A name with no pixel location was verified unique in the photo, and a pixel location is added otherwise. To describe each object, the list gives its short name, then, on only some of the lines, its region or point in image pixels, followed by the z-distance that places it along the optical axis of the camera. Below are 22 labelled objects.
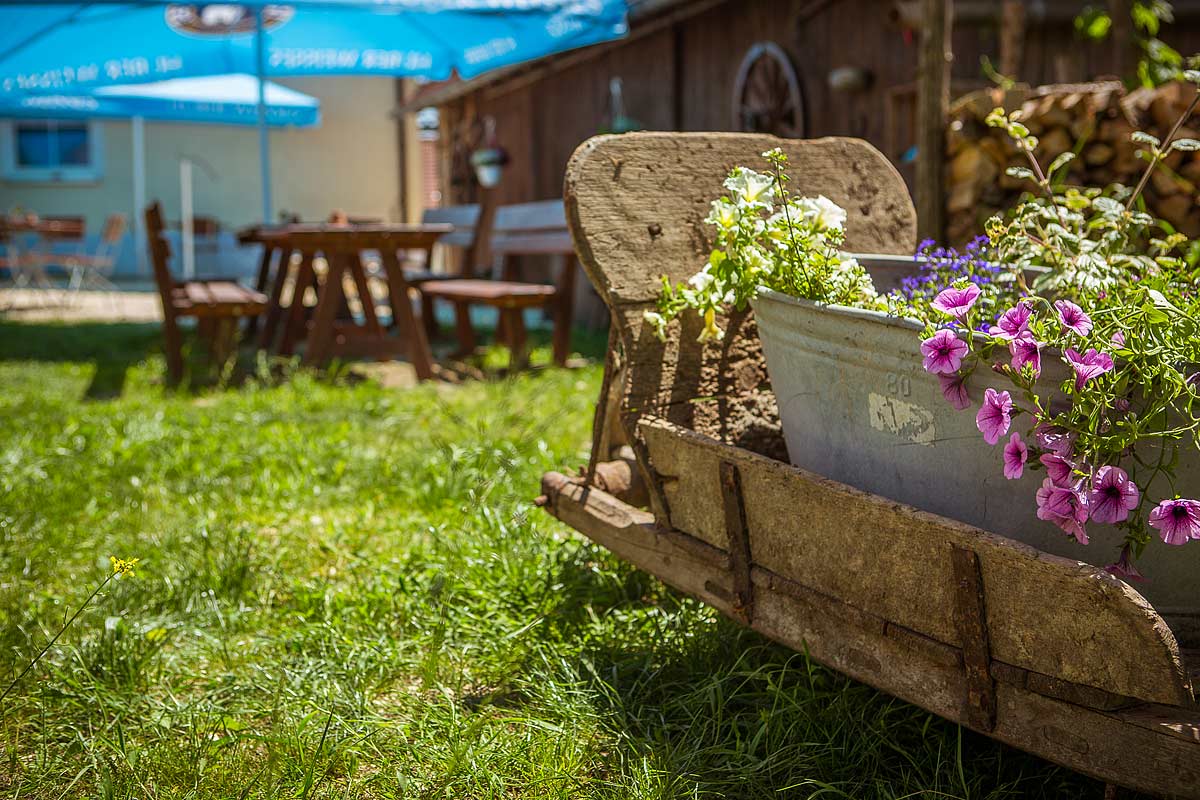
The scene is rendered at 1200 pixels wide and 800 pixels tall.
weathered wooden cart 1.27
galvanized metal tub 1.58
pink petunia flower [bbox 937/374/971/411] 1.51
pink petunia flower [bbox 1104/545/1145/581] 1.46
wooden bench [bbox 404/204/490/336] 7.18
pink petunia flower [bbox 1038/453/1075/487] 1.40
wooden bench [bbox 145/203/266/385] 5.27
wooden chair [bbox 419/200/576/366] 5.39
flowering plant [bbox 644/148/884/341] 1.88
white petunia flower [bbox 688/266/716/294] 2.04
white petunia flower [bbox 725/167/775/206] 1.98
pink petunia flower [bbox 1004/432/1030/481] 1.43
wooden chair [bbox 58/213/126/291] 11.01
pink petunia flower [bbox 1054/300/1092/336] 1.42
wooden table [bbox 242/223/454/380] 5.34
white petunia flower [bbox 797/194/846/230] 2.01
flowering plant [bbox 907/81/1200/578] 1.38
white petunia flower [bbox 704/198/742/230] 2.00
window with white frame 15.67
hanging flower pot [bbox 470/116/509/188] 10.66
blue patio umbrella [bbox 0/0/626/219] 6.67
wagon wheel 6.78
